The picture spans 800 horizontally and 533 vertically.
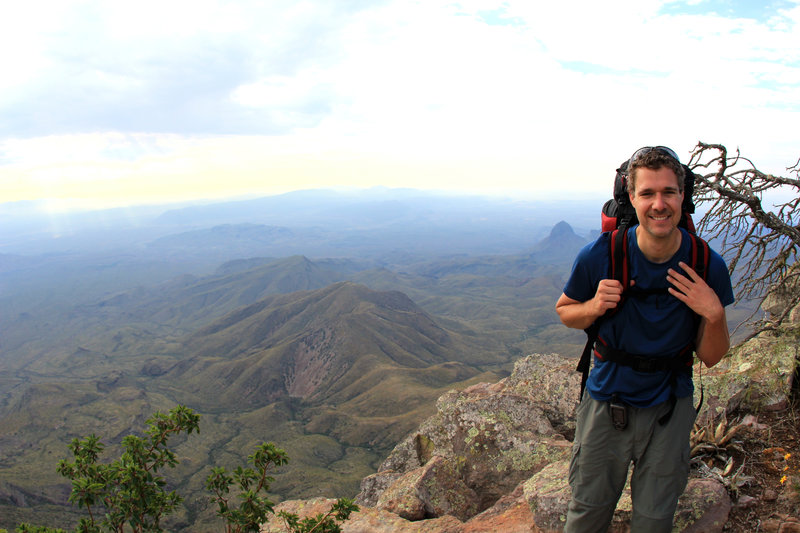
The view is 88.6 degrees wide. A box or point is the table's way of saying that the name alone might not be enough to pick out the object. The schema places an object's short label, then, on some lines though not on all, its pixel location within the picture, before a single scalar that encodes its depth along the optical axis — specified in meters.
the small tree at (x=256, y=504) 5.53
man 4.00
